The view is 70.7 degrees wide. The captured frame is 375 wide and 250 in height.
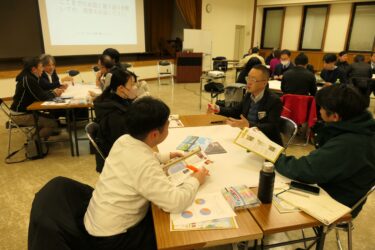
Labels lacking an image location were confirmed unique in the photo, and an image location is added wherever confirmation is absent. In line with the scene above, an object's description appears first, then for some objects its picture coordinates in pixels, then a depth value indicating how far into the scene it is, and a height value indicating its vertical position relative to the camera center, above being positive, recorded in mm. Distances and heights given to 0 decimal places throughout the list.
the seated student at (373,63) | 6002 -220
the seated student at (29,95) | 3158 -569
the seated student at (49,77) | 3686 -429
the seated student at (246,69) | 4305 -303
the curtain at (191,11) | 8312 +1192
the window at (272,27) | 10320 +922
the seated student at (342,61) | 5441 -175
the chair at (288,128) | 2019 -594
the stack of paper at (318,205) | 1091 -644
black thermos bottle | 1130 -554
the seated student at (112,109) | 1999 -451
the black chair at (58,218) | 951 -652
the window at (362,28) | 8383 +765
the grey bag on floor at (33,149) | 3264 -1231
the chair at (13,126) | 3205 -1080
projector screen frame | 5863 +41
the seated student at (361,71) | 5145 -343
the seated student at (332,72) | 4453 -325
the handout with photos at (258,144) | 1400 -497
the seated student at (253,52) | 5829 -105
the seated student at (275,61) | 5611 -211
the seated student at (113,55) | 3510 -92
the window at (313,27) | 9234 +861
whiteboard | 8469 +291
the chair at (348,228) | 1497 -969
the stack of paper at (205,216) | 1043 -661
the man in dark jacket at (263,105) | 2172 -440
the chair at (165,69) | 8131 -639
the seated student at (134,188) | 1078 -570
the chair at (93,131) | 1882 -617
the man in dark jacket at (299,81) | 3658 -400
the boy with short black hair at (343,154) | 1229 -458
